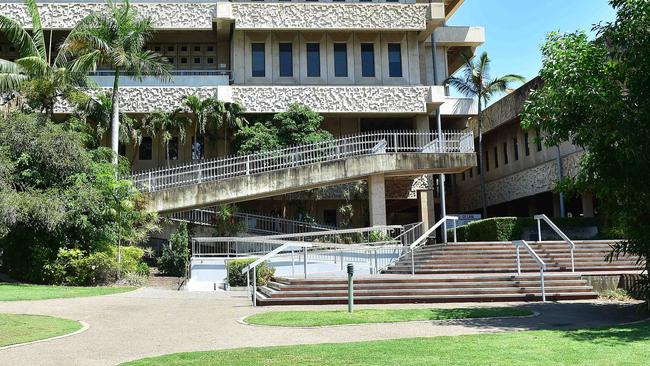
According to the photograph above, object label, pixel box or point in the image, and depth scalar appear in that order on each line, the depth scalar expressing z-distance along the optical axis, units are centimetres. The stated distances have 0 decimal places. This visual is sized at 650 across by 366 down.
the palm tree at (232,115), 3002
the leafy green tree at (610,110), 1138
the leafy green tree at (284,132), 2886
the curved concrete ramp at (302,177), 2467
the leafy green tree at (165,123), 2916
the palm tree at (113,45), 2364
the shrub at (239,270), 1965
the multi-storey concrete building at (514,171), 3084
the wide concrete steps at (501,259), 1858
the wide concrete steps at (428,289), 1532
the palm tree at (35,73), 2333
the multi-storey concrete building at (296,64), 3172
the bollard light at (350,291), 1302
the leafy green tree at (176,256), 2351
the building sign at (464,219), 3109
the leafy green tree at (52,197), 1977
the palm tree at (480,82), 3503
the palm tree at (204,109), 2881
